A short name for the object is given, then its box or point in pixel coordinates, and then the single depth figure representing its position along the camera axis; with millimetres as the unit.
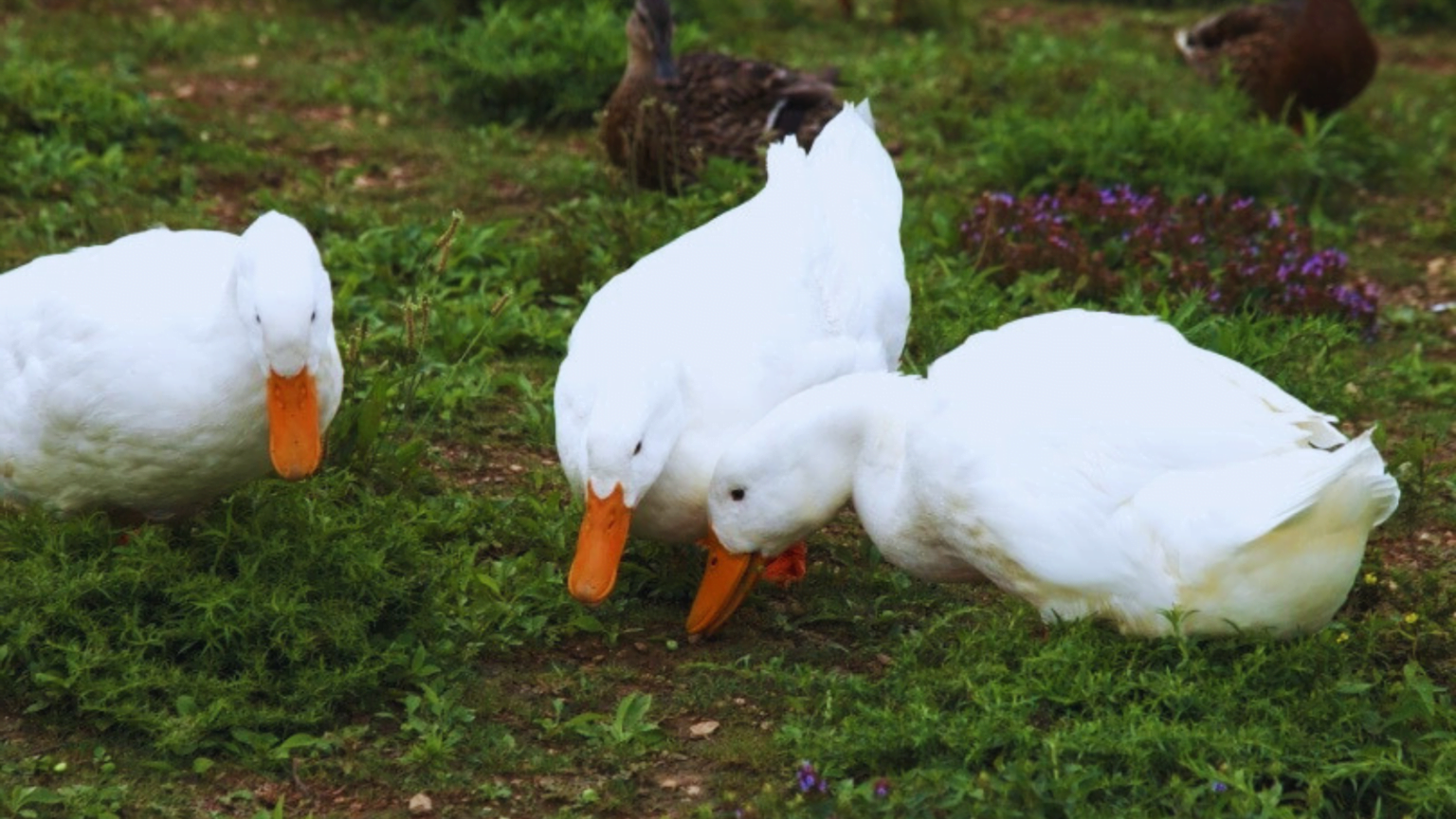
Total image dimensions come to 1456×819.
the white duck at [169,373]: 7875
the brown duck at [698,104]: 14523
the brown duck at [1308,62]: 16875
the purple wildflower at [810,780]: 7055
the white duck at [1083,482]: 7523
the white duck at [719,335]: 8250
